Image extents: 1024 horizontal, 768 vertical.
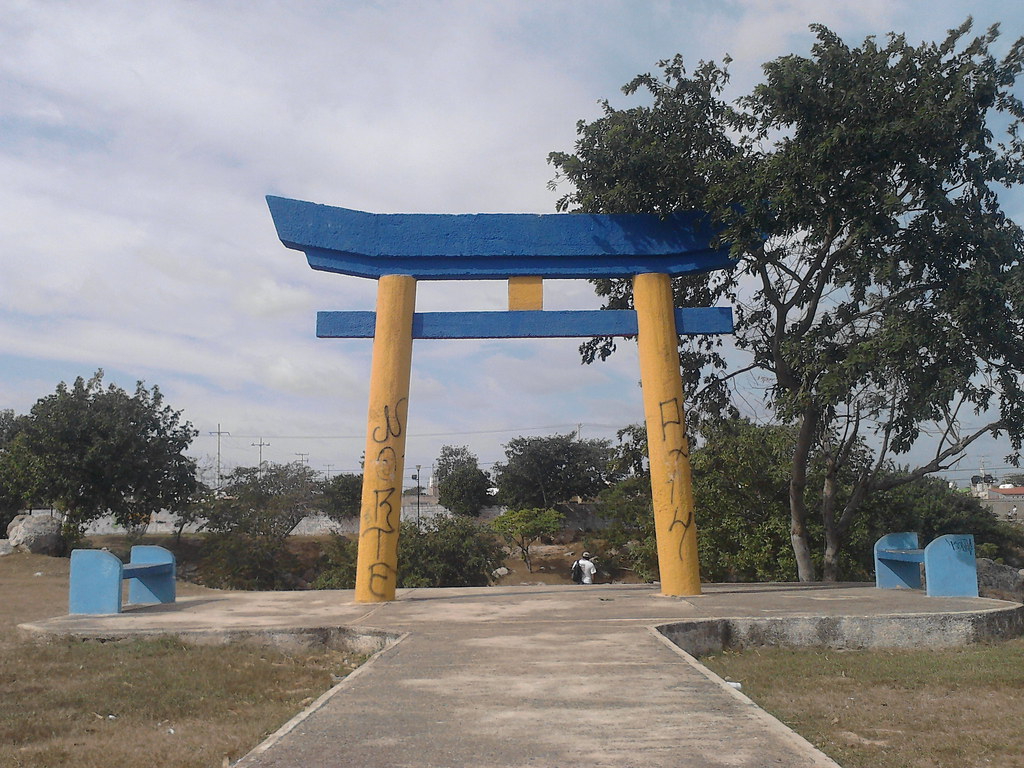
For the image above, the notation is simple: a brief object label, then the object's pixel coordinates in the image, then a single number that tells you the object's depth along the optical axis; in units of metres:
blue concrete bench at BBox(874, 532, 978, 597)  9.91
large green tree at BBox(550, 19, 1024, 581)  10.72
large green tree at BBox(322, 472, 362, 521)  46.44
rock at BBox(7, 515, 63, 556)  25.81
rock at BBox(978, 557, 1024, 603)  16.70
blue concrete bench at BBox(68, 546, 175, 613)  9.59
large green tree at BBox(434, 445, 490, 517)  49.91
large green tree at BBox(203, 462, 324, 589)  28.55
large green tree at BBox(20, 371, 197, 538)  28.91
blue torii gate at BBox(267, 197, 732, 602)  10.55
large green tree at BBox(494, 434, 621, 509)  48.97
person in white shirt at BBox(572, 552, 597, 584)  15.75
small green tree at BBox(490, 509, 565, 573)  38.69
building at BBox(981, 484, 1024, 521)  57.28
